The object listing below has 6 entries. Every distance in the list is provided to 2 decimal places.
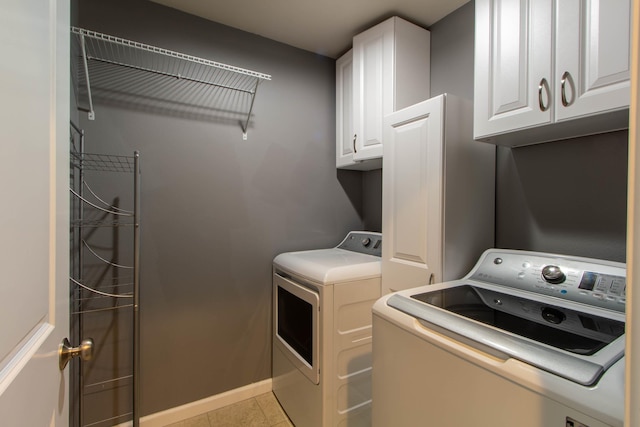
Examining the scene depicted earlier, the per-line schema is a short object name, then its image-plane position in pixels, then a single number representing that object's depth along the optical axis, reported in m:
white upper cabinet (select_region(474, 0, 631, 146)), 0.88
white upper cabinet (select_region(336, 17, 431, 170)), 1.75
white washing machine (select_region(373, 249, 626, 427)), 0.61
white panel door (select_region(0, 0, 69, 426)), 0.40
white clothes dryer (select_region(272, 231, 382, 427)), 1.45
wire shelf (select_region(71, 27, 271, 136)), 1.53
